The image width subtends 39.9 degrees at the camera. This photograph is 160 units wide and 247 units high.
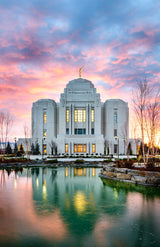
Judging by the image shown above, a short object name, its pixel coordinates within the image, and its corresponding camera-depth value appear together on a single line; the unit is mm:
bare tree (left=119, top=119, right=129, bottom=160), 61169
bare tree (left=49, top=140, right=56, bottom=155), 59156
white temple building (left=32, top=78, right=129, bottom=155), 59250
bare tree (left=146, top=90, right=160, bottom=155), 20698
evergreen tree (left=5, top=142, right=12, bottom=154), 61041
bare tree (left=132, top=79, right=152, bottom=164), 20719
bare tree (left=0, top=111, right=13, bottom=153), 37634
